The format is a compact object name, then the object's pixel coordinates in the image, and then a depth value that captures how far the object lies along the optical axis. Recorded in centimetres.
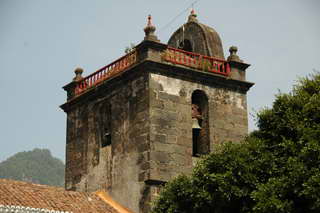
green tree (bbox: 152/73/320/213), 1923
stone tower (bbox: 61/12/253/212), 2555
